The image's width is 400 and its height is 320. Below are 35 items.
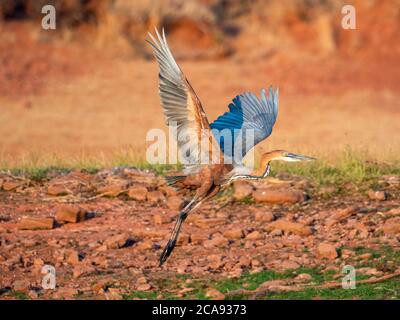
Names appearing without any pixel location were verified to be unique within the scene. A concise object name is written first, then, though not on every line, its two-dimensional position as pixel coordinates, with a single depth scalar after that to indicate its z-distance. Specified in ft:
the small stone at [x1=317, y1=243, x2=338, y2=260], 50.62
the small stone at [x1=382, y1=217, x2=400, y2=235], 53.47
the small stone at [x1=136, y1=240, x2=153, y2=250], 53.31
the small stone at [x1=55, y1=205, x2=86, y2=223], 56.70
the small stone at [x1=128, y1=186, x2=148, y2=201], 60.29
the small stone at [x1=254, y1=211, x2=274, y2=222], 56.75
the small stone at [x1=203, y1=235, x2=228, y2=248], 53.21
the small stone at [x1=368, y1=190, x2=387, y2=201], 58.75
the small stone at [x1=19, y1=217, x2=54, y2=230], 55.98
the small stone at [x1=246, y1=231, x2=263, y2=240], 54.24
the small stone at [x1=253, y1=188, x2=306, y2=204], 59.25
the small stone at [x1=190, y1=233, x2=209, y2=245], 53.98
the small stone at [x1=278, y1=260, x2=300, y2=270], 49.65
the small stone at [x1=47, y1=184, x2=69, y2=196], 60.49
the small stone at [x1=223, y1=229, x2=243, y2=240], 54.19
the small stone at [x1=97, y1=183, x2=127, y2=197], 60.59
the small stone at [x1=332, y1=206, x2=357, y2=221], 56.13
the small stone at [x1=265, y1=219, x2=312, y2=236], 54.44
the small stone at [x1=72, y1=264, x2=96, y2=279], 49.34
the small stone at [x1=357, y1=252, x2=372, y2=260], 50.11
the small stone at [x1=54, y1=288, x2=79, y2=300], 46.62
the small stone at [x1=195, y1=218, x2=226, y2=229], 56.49
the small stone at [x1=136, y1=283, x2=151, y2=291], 47.16
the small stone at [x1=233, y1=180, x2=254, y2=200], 60.03
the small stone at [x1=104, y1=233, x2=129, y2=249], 53.11
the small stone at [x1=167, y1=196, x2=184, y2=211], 58.80
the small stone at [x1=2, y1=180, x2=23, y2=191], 61.16
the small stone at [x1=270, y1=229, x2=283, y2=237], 54.60
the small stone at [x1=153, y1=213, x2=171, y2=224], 56.85
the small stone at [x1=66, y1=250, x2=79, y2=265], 51.17
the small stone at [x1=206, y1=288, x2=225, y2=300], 45.27
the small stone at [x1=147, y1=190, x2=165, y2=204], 60.13
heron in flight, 48.19
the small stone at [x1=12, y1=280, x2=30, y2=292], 47.67
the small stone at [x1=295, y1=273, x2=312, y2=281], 47.95
